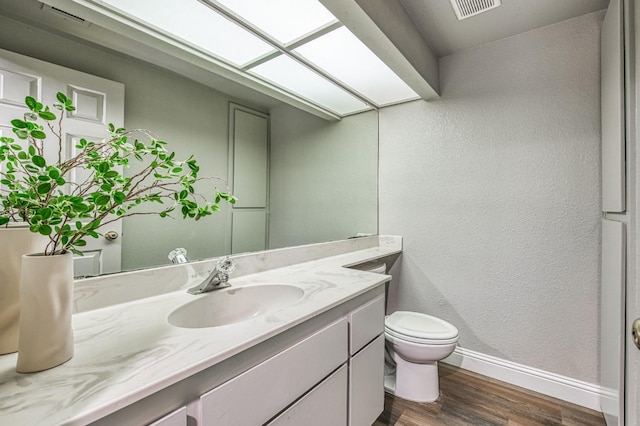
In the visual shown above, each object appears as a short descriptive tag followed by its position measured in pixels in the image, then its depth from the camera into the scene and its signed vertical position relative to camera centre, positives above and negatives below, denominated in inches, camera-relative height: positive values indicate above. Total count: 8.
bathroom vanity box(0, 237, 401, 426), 20.7 -13.1
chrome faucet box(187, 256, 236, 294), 44.3 -10.7
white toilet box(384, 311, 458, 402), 62.0 -31.6
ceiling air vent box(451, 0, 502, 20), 59.4 +45.8
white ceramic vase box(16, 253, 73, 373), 22.7 -8.6
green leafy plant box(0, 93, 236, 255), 22.8 +2.2
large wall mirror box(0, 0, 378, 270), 37.7 +16.0
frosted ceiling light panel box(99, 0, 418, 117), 44.4 +33.7
